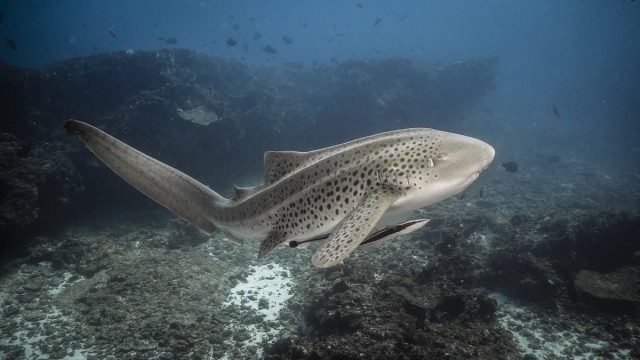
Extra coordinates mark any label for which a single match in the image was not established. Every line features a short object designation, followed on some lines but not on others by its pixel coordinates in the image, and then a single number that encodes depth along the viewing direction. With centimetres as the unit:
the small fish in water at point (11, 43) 1889
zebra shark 276
